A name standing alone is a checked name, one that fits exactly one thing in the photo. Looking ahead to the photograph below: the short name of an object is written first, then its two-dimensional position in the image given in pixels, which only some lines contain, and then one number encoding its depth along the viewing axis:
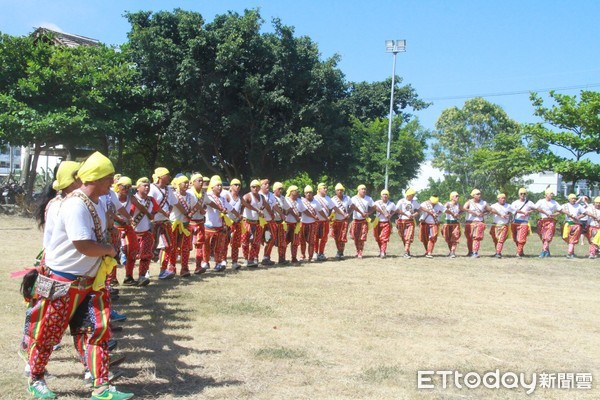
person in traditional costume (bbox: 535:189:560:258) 15.48
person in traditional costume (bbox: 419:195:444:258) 14.39
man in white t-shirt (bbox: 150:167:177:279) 9.54
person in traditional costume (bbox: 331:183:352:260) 13.69
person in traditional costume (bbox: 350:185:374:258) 13.84
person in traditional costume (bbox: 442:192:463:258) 14.59
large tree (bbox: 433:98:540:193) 43.25
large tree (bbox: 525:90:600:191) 22.88
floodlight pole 26.00
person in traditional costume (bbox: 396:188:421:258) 14.23
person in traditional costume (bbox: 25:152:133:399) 4.18
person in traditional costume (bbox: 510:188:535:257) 14.98
